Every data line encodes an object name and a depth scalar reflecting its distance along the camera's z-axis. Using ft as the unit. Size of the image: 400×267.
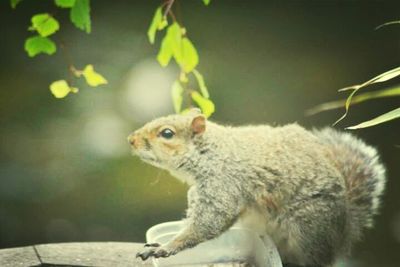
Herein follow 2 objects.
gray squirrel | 12.58
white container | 12.70
